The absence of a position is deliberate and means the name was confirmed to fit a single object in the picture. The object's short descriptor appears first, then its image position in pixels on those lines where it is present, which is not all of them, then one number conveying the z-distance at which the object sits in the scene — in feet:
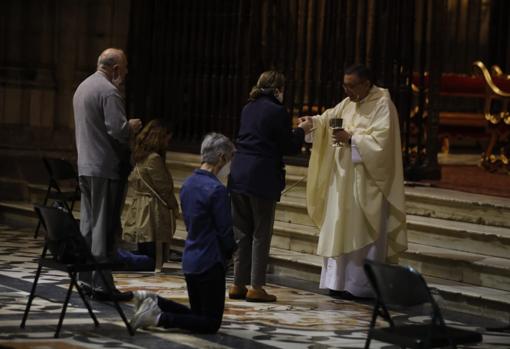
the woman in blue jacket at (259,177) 42.97
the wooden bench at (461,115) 71.97
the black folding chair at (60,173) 57.42
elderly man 41.30
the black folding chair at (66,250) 35.88
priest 44.67
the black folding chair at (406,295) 29.53
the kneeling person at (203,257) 36.56
